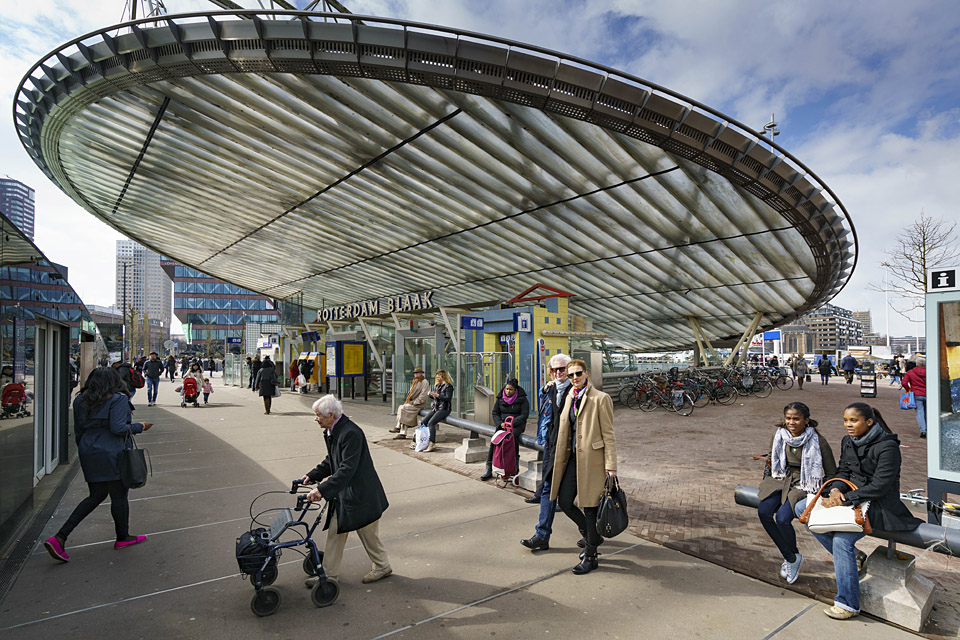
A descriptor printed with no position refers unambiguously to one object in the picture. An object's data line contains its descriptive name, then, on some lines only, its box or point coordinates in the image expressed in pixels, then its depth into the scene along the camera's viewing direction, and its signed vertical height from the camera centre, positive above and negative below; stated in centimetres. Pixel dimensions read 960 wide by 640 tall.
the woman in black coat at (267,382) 1441 -116
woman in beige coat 402 -93
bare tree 1964 +272
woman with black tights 443 -81
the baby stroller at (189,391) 1638 -153
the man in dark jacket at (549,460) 446 -106
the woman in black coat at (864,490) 327 -102
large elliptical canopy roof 920 +434
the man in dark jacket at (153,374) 1666 -98
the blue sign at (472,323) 1415 +37
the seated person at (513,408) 665 -93
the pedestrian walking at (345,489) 365 -105
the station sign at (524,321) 1397 +39
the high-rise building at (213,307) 8856 +594
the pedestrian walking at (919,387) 968 -118
